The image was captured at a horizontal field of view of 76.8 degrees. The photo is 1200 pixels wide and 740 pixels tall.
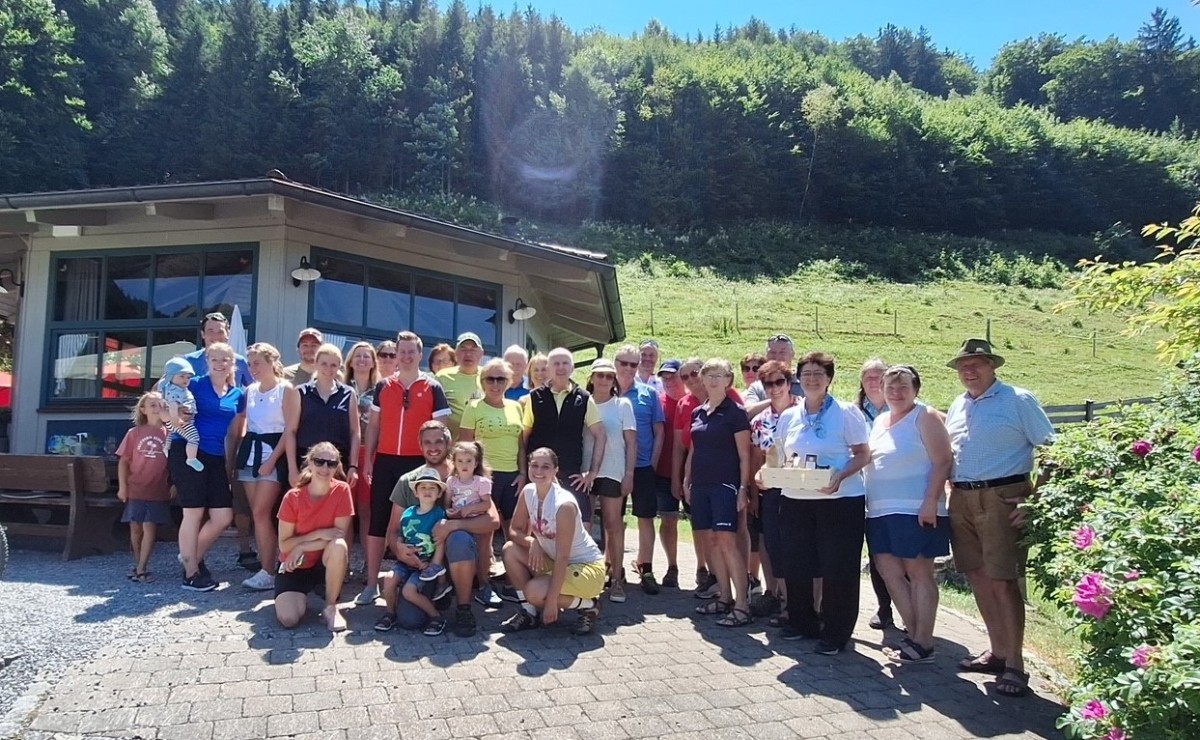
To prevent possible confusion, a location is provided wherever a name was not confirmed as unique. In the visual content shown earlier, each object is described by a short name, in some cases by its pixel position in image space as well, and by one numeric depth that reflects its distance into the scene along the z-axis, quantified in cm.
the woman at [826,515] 431
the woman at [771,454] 475
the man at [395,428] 488
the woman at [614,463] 515
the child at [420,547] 427
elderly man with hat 390
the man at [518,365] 583
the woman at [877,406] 504
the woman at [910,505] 414
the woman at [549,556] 435
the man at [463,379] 562
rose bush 245
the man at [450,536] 428
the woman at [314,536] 430
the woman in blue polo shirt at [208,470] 493
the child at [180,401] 494
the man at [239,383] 543
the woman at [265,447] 497
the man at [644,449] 552
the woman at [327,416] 495
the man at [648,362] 632
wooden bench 593
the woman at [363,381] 525
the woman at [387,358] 523
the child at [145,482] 523
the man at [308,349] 541
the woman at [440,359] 601
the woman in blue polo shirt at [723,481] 476
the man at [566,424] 504
